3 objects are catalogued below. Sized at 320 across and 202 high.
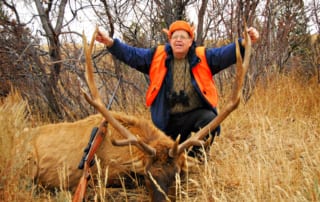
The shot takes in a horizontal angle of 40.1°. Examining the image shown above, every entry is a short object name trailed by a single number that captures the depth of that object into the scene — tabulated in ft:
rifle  11.83
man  15.70
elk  12.34
